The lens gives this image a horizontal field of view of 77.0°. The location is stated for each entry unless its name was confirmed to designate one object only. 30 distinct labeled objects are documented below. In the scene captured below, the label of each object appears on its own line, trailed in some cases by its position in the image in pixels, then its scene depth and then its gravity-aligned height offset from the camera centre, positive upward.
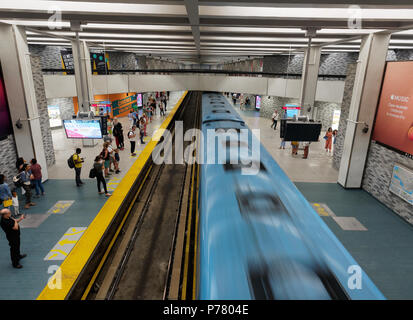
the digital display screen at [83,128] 10.39 -1.76
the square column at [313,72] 13.44 +0.90
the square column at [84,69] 13.57 +0.83
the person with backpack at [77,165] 10.45 -3.17
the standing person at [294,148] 15.34 -3.37
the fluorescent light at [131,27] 10.08 +2.23
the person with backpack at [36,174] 9.44 -3.22
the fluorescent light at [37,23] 9.24 +2.11
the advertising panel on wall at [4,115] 9.75 -1.22
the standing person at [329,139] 15.46 -2.82
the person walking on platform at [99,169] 9.75 -3.06
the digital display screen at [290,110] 17.17 -1.34
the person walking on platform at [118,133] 14.87 -2.66
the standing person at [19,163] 9.11 -2.74
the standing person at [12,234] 6.00 -3.48
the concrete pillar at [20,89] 9.66 -0.25
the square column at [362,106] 10.19 -0.63
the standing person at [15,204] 8.05 -3.66
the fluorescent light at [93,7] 6.77 +2.00
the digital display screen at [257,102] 31.16 -1.58
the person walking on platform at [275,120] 21.31 -2.48
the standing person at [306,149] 14.87 -3.33
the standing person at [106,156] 11.12 -3.00
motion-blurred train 3.05 -2.18
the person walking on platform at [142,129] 16.86 -2.79
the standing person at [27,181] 8.87 -3.28
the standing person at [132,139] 13.82 -2.86
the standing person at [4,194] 7.65 -3.20
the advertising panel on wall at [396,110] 9.06 -0.67
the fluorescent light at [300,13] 6.90 +2.02
